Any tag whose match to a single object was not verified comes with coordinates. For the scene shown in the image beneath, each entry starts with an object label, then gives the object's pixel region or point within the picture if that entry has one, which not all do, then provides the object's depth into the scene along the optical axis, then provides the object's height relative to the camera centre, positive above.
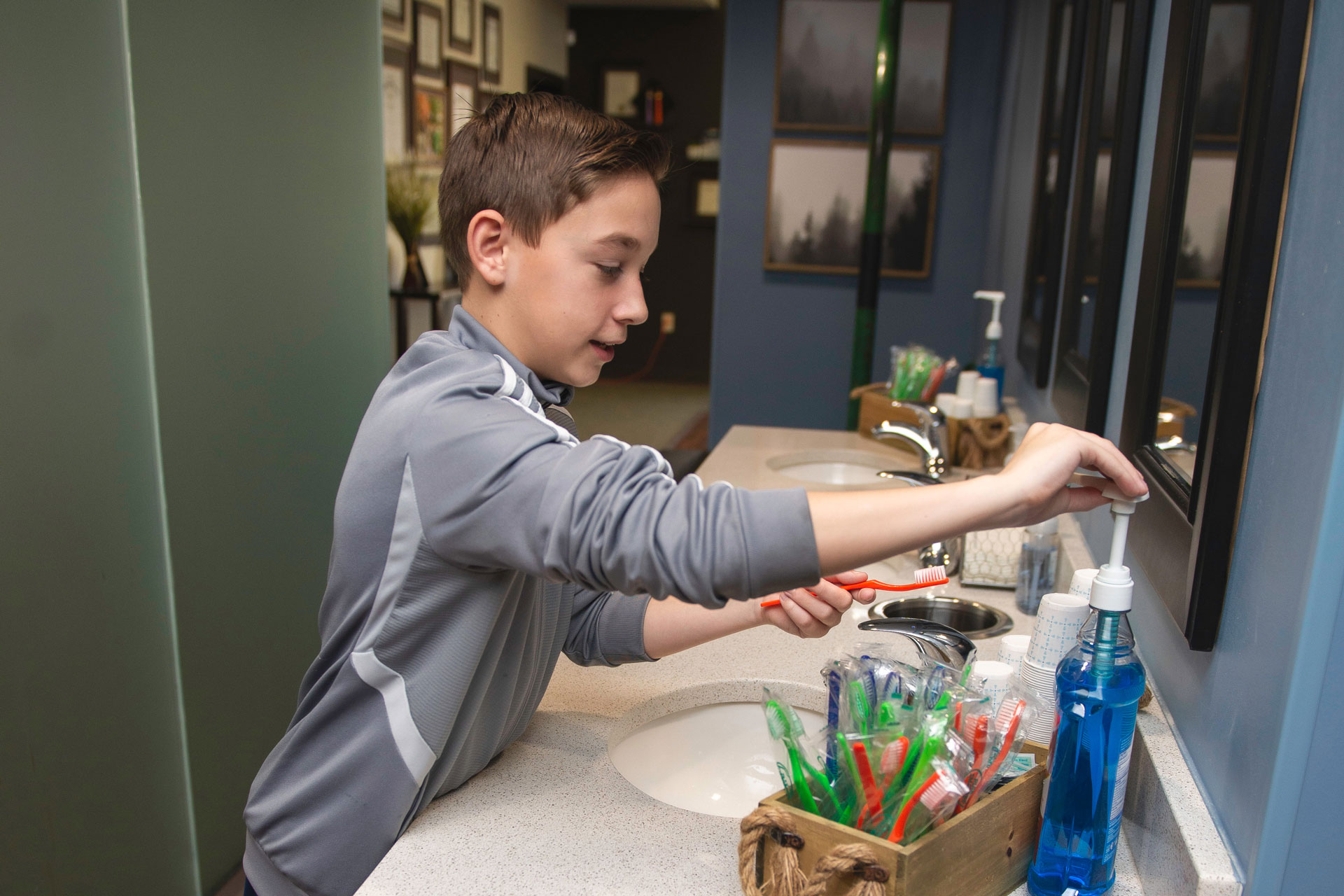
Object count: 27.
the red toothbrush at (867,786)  0.76 -0.41
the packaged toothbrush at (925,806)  0.74 -0.42
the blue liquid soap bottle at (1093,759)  0.80 -0.41
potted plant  4.40 +0.03
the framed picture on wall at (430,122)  5.28 +0.51
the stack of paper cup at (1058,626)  0.98 -0.37
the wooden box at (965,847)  0.71 -0.45
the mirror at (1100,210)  1.41 +0.05
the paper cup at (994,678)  0.92 -0.40
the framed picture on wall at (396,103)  4.90 +0.56
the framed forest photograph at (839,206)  3.70 +0.09
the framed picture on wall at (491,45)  6.31 +1.10
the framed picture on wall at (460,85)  5.73 +0.78
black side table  4.41 -0.36
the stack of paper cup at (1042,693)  0.93 -0.44
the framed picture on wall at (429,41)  5.28 +0.93
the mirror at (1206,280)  0.77 -0.03
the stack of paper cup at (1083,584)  1.03 -0.35
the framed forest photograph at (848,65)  3.58 +0.59
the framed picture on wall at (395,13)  4.84 +0.98
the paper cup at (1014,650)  1.07 -0.43
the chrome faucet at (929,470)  1.63 -0.40
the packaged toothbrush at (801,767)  0.78 -0.42
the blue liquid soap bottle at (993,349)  2.46 -0.28
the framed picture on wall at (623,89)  8.08 +1.07
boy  0.70 -0.21
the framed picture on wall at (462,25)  5.69 +1.11
